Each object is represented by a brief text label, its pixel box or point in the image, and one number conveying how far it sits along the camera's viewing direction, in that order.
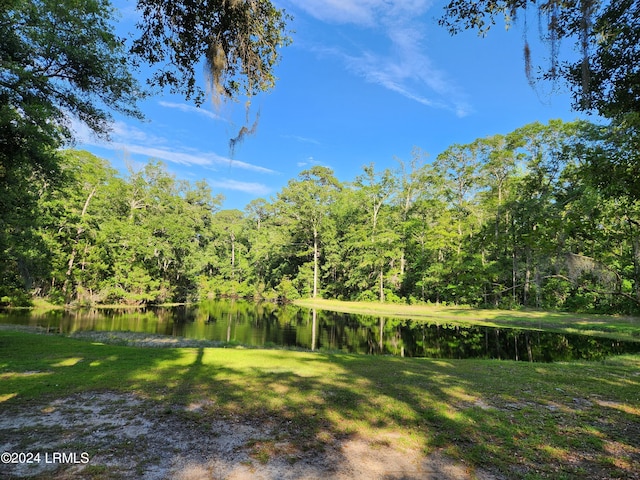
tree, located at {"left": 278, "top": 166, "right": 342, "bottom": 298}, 56.72
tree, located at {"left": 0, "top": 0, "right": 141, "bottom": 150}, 9.35
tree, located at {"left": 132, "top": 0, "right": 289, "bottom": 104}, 4.56
